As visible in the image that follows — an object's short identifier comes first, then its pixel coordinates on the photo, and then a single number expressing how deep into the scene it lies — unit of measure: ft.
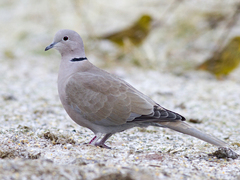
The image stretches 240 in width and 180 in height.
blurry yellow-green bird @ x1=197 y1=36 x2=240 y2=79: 46.83
